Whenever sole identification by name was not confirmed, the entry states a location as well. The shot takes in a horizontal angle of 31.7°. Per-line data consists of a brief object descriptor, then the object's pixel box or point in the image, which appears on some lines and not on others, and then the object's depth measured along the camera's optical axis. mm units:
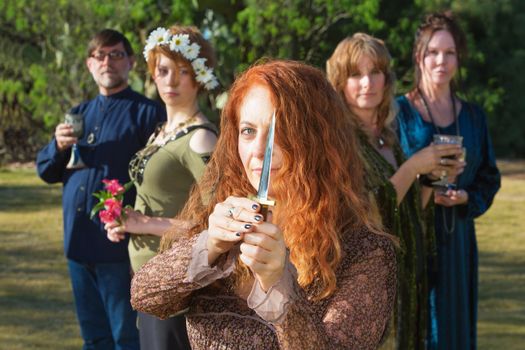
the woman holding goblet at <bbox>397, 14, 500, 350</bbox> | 4332
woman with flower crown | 3654
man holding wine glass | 4367
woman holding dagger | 1899
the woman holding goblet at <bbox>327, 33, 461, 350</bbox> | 3758
